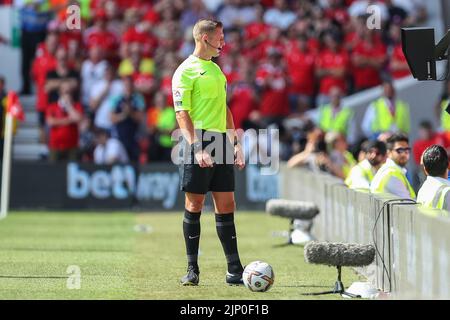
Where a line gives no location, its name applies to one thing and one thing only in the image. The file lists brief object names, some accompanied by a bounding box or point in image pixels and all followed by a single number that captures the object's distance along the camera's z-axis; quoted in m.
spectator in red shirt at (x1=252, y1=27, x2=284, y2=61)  25.34
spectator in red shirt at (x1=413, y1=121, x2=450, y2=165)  23.03
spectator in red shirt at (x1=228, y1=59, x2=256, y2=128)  24.17
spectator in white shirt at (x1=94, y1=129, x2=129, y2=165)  24.06
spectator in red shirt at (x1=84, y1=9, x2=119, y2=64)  25.16
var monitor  10.98
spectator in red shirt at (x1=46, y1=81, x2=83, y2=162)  23.75
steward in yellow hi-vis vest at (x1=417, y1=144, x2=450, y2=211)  10.09
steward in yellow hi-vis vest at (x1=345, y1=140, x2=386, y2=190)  14.33
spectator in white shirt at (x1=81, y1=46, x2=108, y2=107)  24.59
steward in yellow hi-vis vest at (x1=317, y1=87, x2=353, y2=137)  23.67
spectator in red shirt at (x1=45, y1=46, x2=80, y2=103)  23.94
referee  10.81
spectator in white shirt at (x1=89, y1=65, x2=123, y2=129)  24.25
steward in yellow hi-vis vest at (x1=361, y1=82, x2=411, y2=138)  23.64
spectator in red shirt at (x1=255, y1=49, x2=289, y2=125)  24.41
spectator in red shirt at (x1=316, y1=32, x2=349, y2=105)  24.95
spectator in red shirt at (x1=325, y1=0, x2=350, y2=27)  26.38
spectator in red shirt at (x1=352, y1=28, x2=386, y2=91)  25.16
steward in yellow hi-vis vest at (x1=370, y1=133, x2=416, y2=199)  12.28
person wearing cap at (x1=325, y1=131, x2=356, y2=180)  19.23
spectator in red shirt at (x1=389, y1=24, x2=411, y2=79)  25.83
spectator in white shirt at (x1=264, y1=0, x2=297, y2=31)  26.64
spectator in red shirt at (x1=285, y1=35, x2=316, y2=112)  25.08
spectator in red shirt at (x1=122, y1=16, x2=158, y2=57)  25.27
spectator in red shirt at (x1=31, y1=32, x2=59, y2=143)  24.22
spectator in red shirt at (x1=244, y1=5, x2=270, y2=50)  25.86
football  10.52
